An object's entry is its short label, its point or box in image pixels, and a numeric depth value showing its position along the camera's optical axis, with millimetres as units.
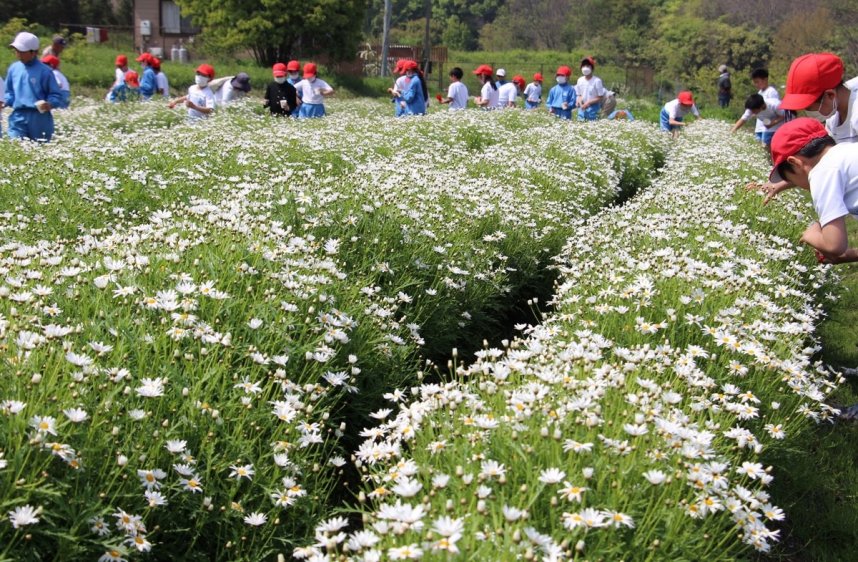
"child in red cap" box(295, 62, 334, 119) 14422
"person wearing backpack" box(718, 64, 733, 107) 31628
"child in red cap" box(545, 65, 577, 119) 17672
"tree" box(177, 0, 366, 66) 35250
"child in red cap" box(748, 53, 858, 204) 4699
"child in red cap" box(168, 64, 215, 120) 13108
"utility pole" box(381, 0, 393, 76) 35906
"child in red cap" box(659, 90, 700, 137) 16484
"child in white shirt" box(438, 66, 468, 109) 17422
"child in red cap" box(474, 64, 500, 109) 19359
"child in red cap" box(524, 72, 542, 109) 20812
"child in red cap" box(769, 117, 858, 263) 3699
